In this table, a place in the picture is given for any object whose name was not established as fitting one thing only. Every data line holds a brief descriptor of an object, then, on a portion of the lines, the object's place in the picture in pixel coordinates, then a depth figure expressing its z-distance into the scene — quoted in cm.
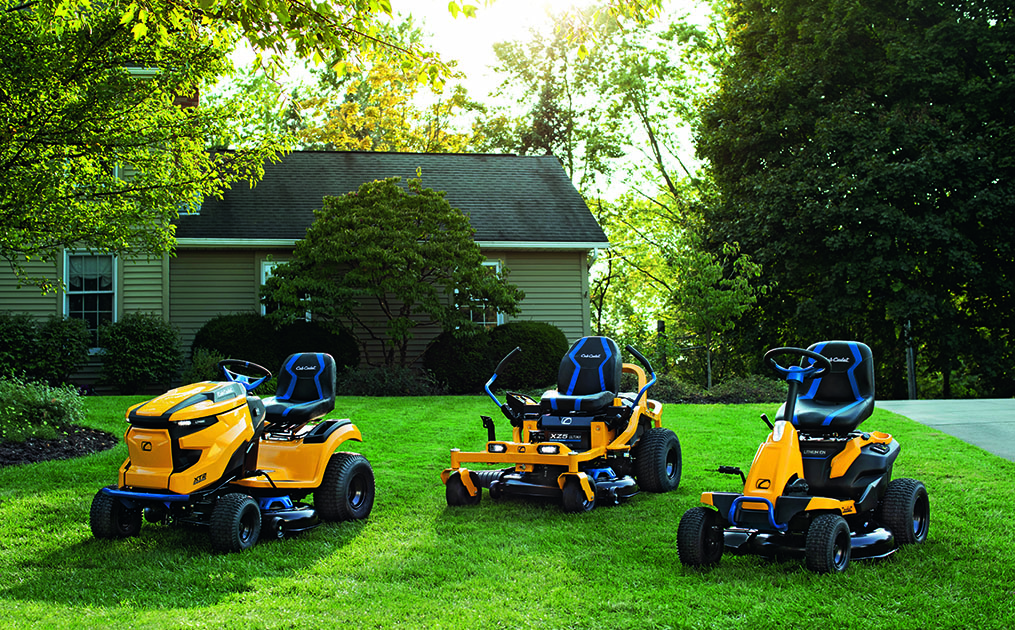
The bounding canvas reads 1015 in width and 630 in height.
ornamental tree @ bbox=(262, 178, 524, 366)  1478
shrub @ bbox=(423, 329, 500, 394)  1578
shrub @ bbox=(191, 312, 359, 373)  1526
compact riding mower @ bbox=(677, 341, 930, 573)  478
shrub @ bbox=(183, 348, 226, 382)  1426
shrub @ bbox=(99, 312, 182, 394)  1511
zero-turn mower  654
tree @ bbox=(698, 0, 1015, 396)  1775
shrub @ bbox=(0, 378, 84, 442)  903
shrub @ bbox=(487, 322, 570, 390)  1576
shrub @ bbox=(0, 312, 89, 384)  1477
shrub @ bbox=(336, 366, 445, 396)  1462
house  1588
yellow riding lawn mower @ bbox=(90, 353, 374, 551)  519
